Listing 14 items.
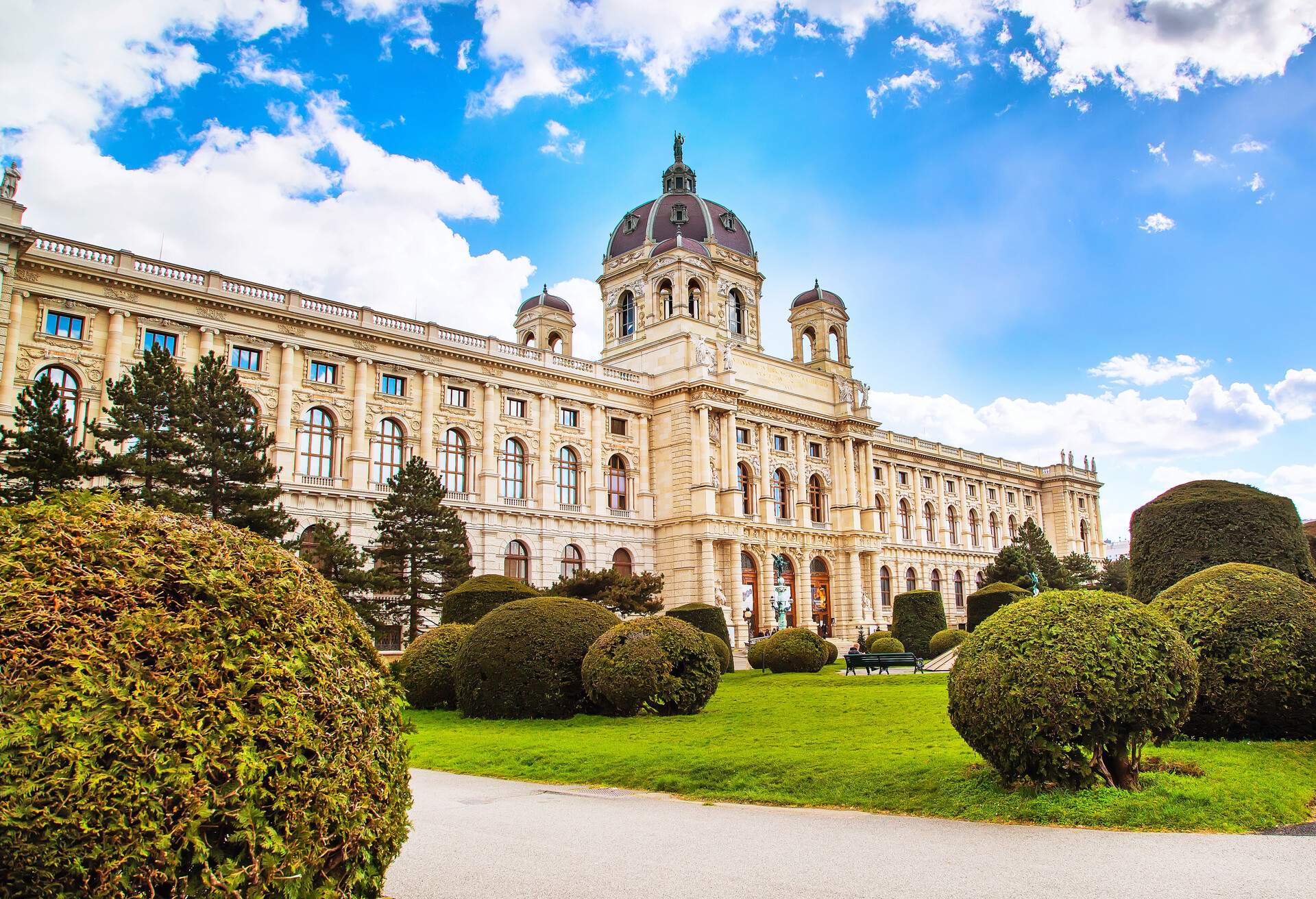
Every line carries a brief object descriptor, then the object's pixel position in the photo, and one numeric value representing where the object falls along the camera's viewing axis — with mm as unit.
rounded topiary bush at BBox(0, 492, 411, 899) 3738
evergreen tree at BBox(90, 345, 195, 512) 26359
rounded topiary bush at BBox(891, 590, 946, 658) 42125
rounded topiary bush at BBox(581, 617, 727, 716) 18359
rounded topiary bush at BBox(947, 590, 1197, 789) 9195
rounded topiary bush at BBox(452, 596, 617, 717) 18734
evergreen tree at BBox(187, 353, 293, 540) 27469
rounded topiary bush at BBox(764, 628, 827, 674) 32000
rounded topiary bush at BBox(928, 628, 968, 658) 35281
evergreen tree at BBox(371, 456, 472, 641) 33625
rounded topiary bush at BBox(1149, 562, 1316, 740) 12469
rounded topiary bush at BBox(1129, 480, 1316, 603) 19078
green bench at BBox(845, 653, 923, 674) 29672
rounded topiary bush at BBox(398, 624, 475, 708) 21500
